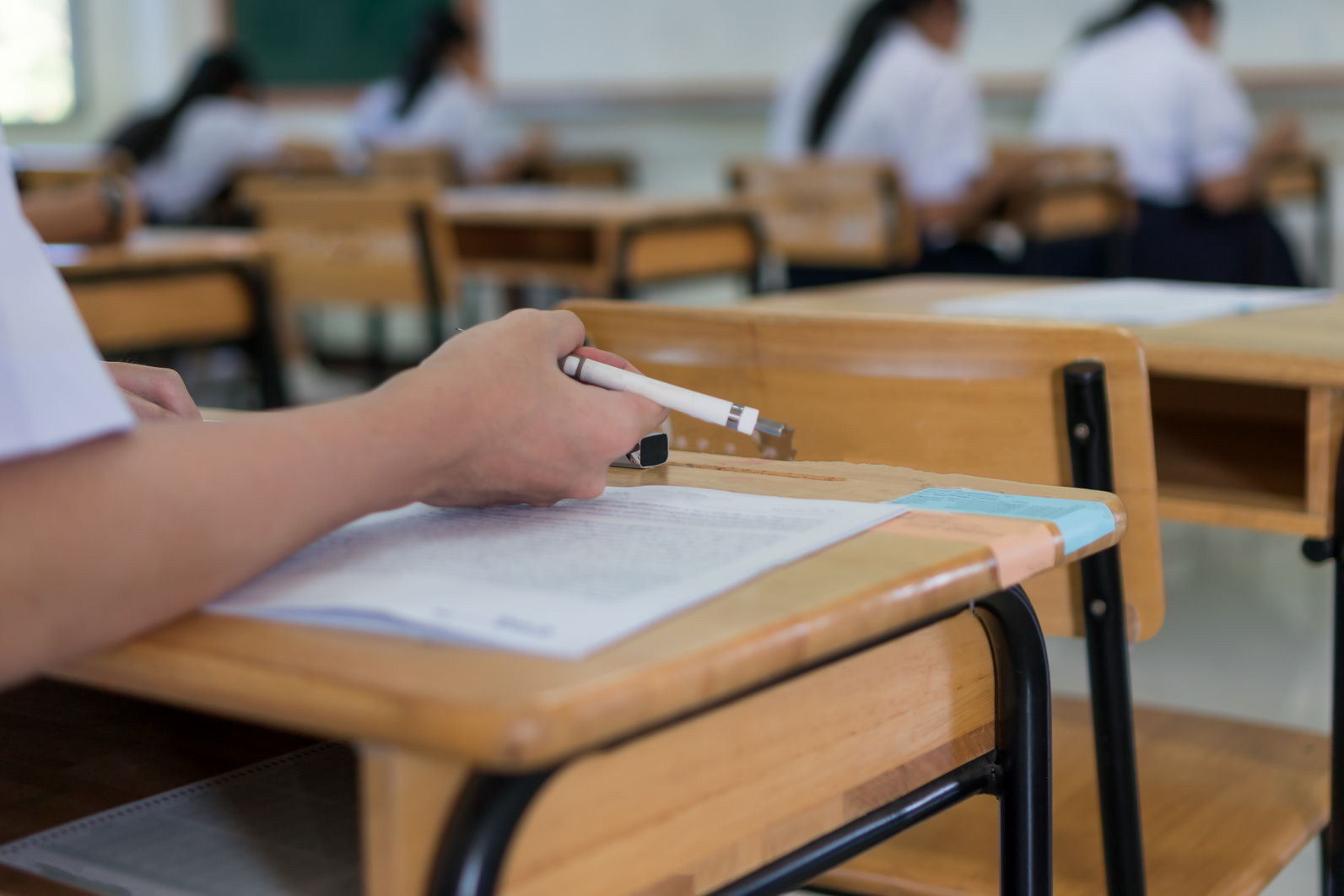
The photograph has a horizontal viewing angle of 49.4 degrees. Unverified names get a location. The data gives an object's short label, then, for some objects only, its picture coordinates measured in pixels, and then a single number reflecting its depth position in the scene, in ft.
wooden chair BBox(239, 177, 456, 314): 11.37
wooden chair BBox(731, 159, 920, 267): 12.72
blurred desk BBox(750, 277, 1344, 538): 4.13
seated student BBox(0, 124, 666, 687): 1.67
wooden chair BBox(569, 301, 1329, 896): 3.27
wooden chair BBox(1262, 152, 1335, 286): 17.06
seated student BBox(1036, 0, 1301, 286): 15.81
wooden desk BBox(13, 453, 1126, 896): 1.54
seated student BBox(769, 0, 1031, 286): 14.83
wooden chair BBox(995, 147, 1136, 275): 13.44
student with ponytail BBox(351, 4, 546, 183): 23.84
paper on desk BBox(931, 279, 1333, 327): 5.10
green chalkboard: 27.40
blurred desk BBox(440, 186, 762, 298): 11.85
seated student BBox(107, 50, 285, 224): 19.92
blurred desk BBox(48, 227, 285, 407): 7.63
